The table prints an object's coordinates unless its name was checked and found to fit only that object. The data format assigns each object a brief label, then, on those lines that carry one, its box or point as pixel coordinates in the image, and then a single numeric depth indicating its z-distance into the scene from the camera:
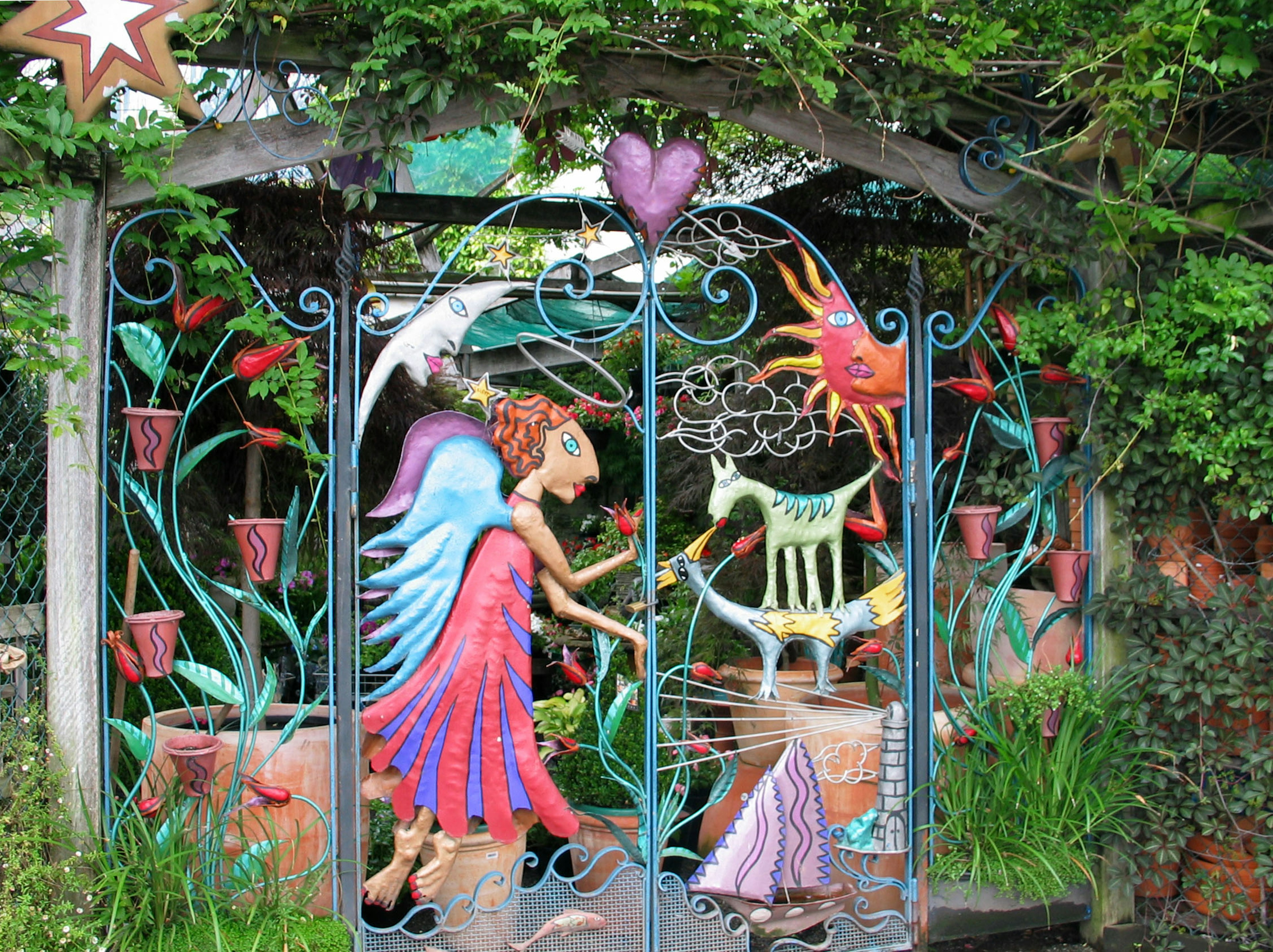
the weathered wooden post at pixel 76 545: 2.82
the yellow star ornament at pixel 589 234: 3.13
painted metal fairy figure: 3.06
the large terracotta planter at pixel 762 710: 3.60
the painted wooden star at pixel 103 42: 2.65
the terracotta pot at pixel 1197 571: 3.44
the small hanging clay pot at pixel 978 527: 3.37
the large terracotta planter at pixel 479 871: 3.16
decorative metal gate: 3.03
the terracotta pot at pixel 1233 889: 3.28
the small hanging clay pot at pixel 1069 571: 3.42
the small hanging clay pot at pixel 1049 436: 3.45
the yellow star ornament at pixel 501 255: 3.07
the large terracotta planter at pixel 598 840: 3.35
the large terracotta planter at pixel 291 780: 3.03
